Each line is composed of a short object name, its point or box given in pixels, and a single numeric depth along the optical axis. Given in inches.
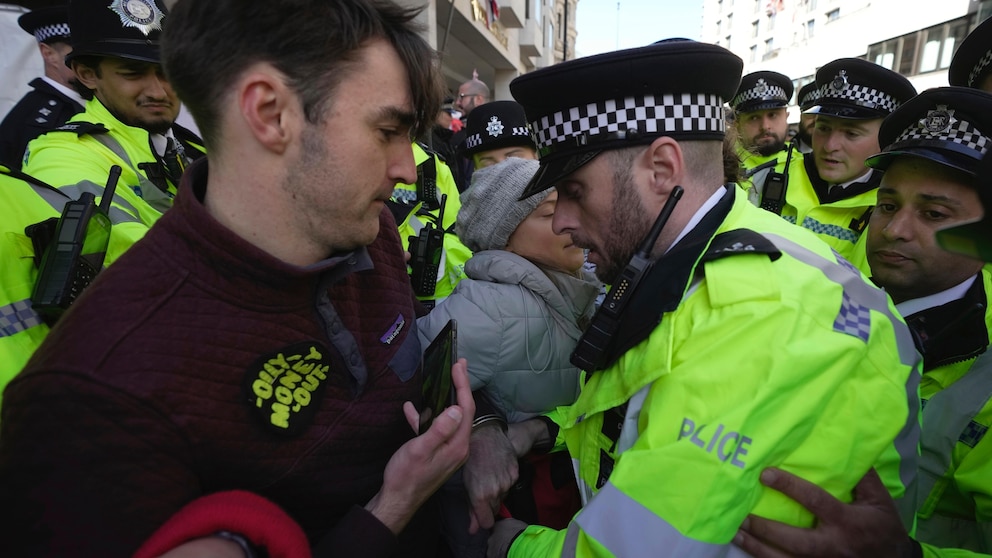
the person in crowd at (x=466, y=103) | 279.1
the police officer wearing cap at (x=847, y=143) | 127.6
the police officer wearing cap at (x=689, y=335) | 39.0
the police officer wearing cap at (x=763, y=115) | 186.7
